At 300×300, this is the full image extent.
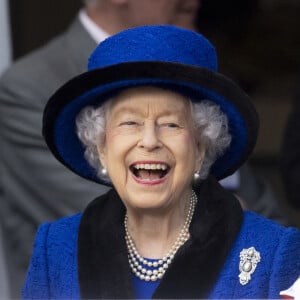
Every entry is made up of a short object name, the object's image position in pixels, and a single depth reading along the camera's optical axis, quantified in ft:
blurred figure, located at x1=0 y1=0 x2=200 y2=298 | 29.50
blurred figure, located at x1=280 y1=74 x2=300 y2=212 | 30.73
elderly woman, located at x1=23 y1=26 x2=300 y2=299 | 20.04
